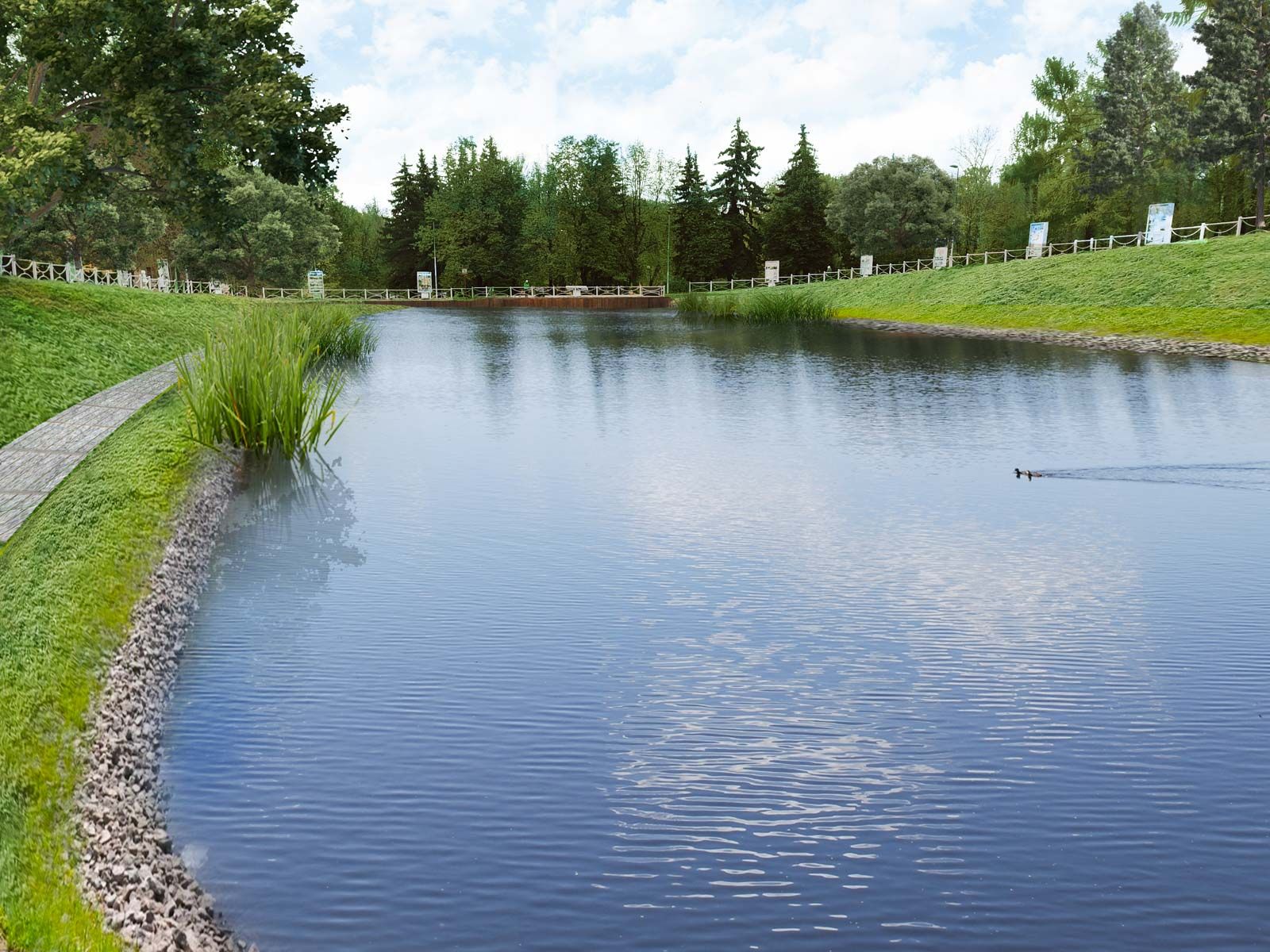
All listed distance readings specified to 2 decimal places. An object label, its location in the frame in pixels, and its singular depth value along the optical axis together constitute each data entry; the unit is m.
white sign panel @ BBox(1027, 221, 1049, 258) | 47.81
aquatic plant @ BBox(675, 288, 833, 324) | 47.67
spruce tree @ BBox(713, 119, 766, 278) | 80.12
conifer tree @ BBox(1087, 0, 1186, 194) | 62.41
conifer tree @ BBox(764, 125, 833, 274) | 78.31
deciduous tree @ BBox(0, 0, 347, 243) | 20.42
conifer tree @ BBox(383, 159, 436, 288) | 91.44
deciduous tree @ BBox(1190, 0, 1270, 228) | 53.75
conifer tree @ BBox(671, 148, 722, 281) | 79.44
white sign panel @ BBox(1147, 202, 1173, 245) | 41.50
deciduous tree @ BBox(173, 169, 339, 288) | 67.19
